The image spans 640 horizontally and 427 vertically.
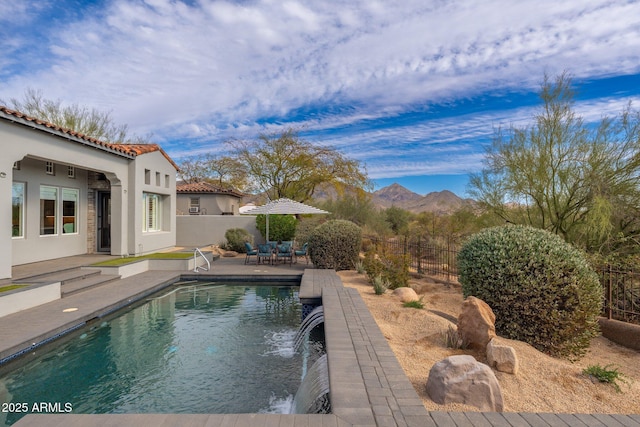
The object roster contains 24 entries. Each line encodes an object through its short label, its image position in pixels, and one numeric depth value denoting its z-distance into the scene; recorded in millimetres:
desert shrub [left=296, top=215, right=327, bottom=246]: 20009
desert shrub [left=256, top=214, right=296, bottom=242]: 20172
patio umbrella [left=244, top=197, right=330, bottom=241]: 13992
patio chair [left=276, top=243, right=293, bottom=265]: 14195
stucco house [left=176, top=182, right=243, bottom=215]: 23906
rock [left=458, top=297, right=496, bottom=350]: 4871
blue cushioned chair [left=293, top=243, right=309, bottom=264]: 14344
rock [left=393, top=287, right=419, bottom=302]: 8052
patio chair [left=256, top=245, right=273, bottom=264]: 14305
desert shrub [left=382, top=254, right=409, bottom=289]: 9664
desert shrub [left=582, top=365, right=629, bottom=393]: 4000
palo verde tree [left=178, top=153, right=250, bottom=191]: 31938
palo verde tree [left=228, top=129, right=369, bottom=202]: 26062
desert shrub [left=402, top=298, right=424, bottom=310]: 7059
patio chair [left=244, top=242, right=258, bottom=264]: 14500
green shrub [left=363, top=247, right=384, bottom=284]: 9995
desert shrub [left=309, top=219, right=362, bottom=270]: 12625
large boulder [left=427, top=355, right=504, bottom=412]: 3318
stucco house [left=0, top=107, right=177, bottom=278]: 8750
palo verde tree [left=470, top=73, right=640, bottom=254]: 8281
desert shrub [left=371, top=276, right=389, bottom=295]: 8633
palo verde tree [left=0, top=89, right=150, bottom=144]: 19956
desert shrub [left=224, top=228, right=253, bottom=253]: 18828
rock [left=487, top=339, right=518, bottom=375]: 4211
